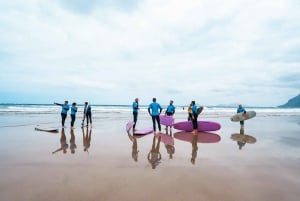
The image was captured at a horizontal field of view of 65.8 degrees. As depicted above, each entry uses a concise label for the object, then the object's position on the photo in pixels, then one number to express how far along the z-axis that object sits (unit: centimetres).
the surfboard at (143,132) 1249
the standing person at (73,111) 1512
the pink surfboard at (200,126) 1439
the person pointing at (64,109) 1539
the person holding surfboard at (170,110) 1536
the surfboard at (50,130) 1329
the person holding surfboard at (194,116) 1323
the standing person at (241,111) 1755
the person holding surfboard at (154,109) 1314
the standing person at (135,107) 1512
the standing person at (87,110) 1608
